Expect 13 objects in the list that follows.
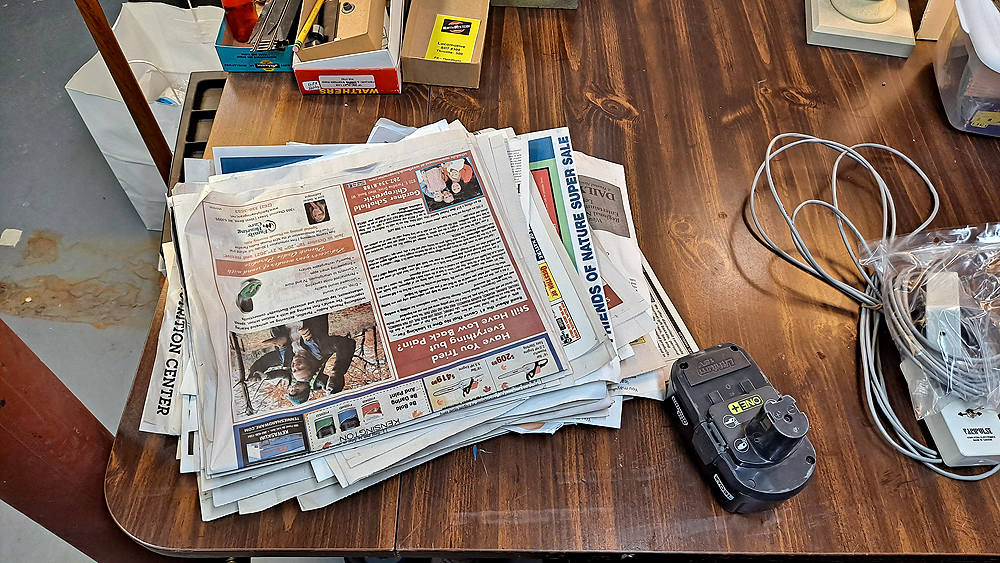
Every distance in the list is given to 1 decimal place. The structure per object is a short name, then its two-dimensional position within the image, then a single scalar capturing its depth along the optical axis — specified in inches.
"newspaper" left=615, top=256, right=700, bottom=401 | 23.3
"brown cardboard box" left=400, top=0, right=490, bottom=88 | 31.3
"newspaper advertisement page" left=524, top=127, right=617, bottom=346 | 24.9
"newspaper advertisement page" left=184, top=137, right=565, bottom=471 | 21.4
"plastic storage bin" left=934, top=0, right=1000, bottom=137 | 28.9
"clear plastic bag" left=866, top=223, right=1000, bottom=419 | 22.4
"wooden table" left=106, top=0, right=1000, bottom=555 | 20.7
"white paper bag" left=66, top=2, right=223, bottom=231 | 49.7
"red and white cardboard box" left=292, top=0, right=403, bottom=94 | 30.1
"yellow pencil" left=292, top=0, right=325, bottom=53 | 30.9
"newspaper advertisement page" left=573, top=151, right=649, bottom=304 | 26.3
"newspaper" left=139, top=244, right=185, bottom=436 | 21.9
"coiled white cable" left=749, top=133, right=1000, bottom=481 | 22.5
